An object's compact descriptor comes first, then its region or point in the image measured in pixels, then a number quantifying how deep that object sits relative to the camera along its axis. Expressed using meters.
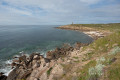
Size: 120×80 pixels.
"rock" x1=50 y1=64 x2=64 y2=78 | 14.57
